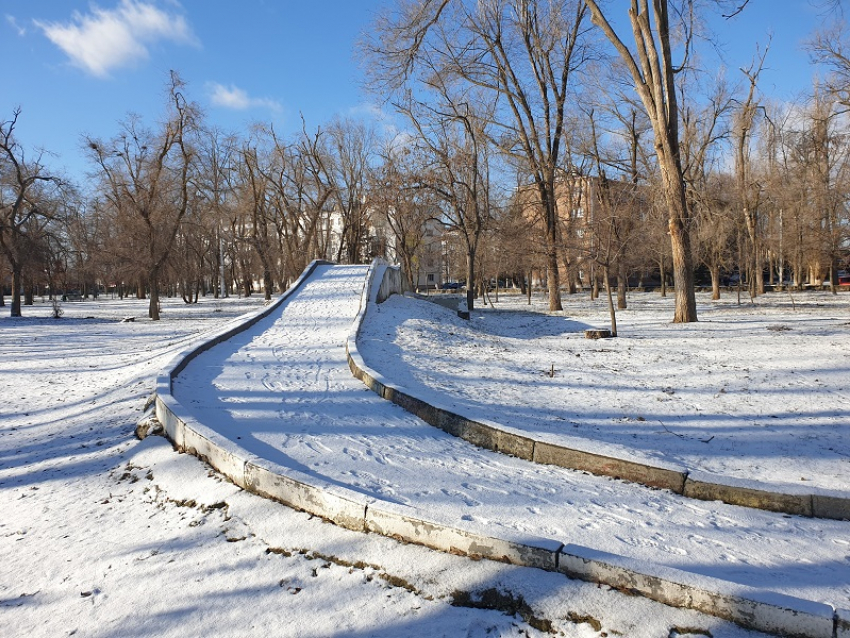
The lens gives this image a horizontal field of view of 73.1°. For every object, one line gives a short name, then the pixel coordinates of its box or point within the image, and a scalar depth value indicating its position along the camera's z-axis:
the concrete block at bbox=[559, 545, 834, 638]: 2.72
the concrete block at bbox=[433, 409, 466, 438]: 6.38
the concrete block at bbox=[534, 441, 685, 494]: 4.89
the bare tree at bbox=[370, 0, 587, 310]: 23.52
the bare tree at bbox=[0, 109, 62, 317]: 26.41
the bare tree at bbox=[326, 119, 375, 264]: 43.69
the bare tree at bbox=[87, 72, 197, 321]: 25.47
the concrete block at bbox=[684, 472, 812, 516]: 4.40
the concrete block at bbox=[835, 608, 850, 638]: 2.66
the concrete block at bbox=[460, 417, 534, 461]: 5.74
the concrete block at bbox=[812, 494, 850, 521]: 4.30
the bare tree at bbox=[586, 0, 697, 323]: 15.66
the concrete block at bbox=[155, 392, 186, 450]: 5.78
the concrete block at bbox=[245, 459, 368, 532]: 3.99
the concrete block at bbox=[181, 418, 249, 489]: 4.76
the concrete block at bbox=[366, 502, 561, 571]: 3.37
